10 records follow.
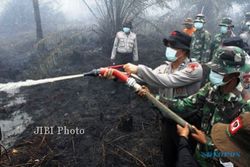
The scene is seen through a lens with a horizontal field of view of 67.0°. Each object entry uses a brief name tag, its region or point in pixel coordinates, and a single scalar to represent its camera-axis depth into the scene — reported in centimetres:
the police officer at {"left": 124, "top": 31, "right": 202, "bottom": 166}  195
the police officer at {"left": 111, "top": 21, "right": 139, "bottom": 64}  492
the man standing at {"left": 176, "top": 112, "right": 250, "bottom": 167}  95
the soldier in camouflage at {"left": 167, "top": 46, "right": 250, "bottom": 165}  143
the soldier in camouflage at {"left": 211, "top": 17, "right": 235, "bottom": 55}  446
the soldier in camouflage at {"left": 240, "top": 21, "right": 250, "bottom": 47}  512
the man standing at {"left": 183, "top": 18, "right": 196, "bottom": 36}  499
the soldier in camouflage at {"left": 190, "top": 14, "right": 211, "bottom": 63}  434
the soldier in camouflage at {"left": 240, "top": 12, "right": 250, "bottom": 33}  646
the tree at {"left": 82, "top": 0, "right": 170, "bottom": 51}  691
